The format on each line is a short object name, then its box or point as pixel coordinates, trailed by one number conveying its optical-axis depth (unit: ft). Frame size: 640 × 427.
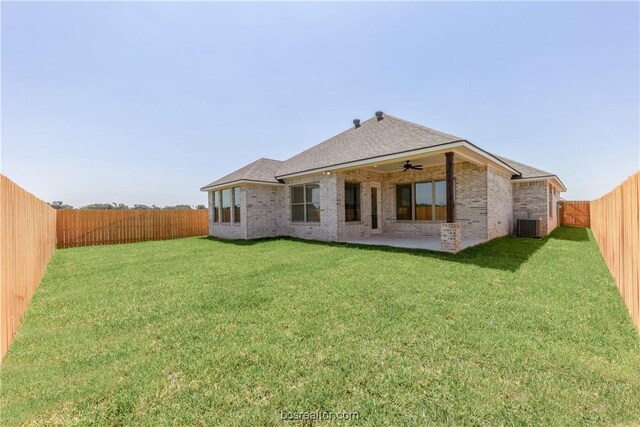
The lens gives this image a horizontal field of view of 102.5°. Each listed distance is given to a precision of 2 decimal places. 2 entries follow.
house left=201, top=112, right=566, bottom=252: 32.50
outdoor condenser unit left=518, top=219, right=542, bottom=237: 41.37
